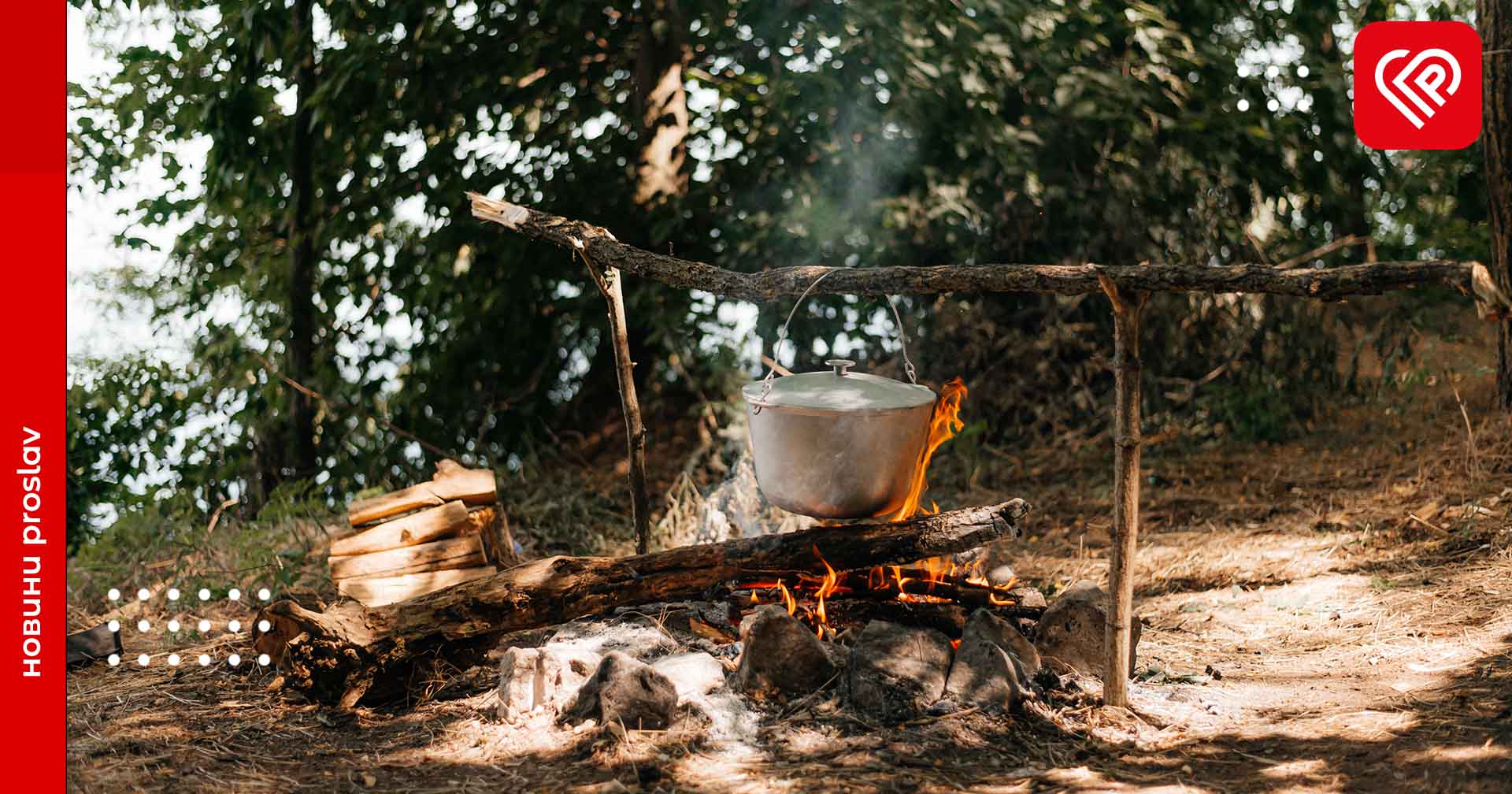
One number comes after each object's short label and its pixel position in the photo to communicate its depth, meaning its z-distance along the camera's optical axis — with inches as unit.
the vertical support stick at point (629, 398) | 179.9
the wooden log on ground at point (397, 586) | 191.9
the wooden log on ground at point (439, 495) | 196.5
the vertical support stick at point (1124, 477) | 137.3
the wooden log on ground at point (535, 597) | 156.0
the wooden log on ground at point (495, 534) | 201.6
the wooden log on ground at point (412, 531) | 193.9
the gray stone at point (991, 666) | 146.1
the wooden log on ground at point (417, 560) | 193.2
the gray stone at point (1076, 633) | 159.2
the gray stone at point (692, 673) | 149.1
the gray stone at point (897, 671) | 144.3
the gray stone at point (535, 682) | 149.4
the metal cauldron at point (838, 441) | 146.5
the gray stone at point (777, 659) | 148.5
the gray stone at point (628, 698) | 142.4
